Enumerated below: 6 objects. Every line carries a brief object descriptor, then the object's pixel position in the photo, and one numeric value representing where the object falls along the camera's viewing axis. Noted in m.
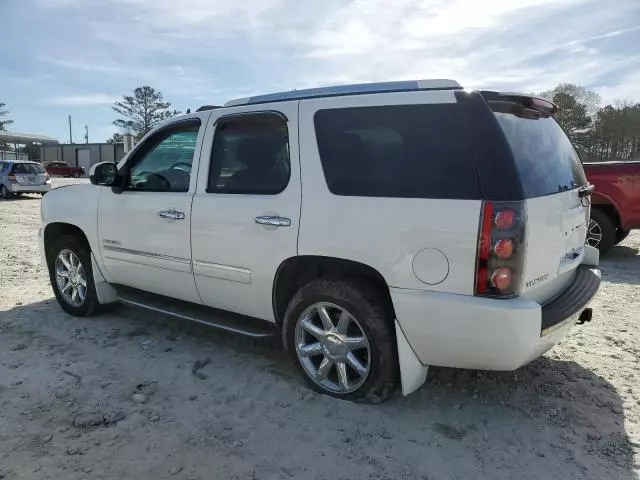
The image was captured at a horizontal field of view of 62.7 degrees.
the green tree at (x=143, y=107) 69.56
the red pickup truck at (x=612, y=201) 7.65
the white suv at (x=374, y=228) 2.77
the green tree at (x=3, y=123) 65.88
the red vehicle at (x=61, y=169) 46.16
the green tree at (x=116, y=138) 72.45
